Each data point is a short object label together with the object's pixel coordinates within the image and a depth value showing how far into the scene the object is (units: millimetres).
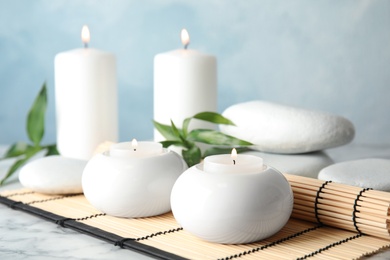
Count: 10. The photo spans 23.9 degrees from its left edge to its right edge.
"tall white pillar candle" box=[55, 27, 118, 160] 1035
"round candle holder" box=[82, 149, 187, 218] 796
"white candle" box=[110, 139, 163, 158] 817
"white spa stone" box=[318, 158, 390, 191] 850
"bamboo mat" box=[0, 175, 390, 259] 737
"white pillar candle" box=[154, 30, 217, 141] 993
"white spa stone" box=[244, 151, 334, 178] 942
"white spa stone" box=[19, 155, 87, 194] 887
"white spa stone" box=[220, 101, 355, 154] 982
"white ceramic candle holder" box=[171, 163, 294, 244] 730
